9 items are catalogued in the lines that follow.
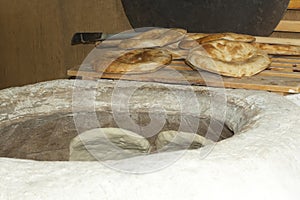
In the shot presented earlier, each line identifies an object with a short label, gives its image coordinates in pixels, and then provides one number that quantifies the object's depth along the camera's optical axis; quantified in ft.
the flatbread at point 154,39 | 7.52
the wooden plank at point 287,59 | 7.44
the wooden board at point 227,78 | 6.38
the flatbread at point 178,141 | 4.65
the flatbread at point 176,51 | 7.48
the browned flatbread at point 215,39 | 7.47
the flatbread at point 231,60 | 6.63
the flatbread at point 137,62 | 6.77
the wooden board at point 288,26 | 9.10
